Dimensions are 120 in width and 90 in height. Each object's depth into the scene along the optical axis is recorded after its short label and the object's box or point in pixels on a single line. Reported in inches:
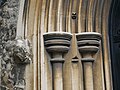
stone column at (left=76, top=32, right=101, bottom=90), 77.4
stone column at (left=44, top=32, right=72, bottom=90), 76.5
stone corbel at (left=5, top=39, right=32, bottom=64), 73.9
